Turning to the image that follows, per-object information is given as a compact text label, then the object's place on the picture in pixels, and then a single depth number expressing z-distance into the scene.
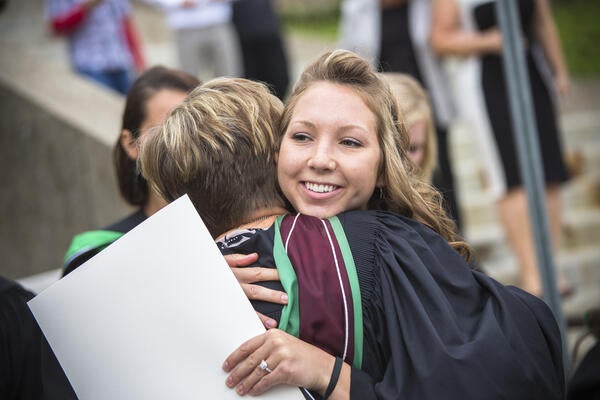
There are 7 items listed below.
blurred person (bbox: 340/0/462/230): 4.92
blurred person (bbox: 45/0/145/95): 5.80
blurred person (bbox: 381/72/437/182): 3.41
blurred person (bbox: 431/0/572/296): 4.72
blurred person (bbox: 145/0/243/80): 6.29
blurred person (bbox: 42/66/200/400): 2.98
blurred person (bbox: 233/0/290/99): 6.37
